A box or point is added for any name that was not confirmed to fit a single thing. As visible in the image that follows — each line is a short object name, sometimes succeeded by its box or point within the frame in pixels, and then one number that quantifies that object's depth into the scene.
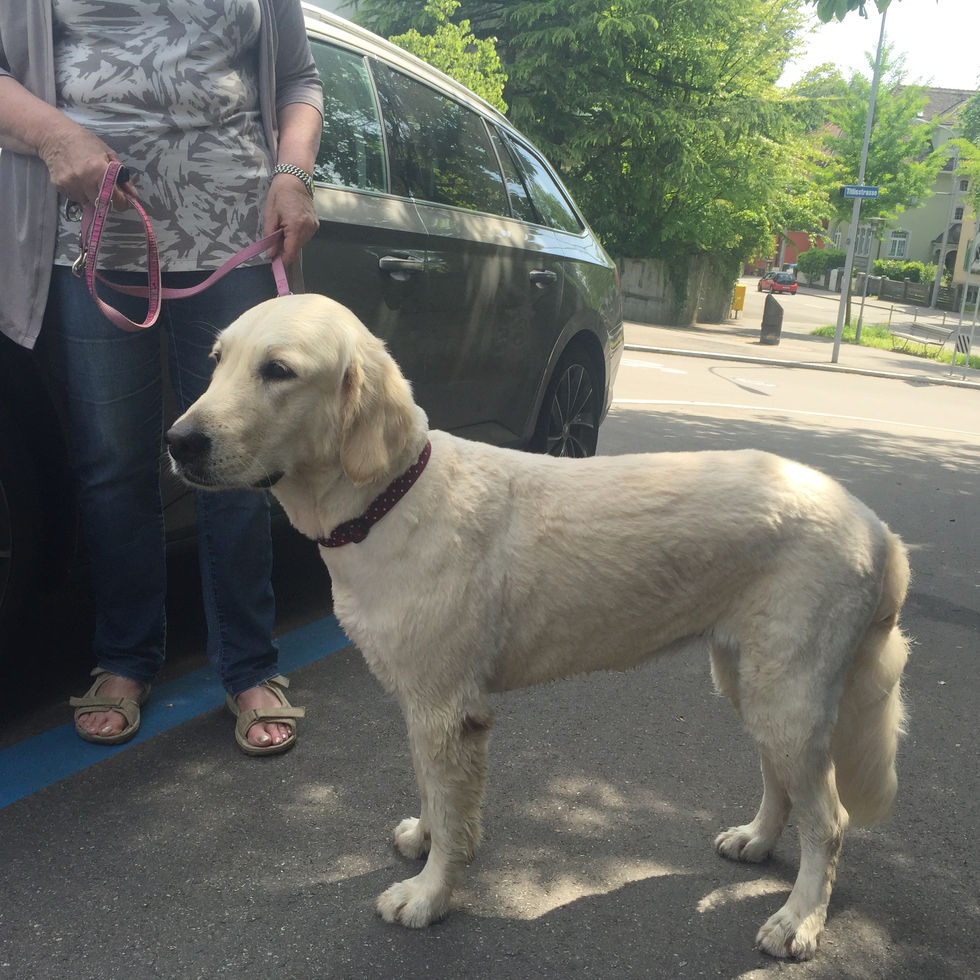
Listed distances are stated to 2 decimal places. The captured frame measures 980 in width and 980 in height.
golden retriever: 2.12
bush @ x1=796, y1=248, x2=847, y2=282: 60.22
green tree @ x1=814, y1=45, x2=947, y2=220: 31.73
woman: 2.58
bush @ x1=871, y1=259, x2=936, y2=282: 55.19
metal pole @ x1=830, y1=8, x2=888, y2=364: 19.98
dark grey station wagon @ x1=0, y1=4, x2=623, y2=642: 2.82
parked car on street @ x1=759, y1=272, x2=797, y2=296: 51.78
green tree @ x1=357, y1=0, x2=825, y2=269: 25.02
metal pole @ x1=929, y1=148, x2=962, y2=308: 49.12
